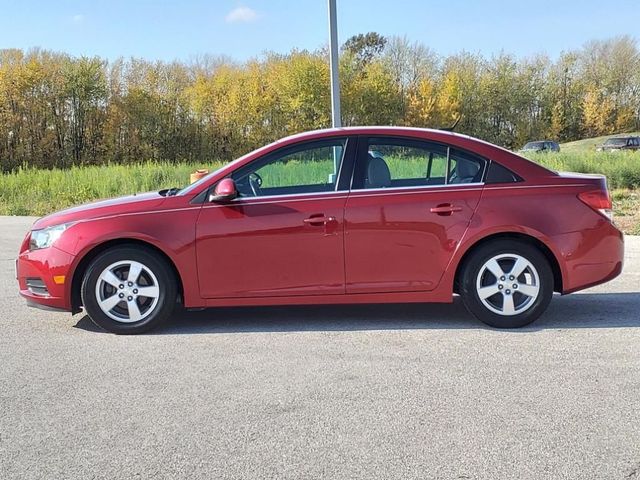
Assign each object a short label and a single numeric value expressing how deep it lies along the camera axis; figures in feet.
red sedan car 17.25
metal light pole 35.27
